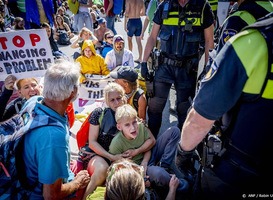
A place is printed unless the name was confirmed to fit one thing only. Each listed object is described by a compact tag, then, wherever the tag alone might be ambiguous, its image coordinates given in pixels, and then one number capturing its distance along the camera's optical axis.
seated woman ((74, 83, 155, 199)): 2.29
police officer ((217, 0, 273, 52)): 1.66
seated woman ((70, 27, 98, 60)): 5.38
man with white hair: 1.46
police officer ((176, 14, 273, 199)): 1.01
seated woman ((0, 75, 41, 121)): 2.37
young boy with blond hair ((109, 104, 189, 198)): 2.06
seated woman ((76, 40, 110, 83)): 4.55
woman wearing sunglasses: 5.53
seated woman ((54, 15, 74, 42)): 8.20
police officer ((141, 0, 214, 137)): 2.56
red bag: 2.53
